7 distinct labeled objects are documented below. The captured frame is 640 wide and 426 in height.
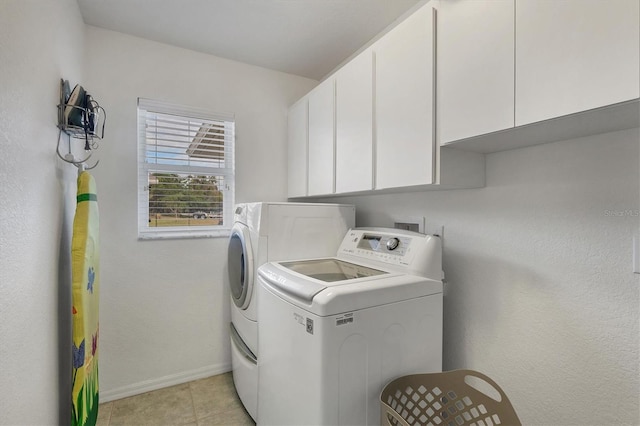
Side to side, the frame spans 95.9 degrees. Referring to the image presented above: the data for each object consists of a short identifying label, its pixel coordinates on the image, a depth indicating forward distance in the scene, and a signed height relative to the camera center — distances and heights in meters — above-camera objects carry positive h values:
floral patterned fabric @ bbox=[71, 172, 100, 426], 1.31 -0.44
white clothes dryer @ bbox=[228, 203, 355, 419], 1.75 -0.21
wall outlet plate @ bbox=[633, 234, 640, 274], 0.92 -0.13
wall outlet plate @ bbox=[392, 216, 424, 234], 1.69 -0.06
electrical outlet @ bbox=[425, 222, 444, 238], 1.57 -0.09
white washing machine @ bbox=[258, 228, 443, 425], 1.08 -0.49
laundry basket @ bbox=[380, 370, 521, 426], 1.07 -0.74
